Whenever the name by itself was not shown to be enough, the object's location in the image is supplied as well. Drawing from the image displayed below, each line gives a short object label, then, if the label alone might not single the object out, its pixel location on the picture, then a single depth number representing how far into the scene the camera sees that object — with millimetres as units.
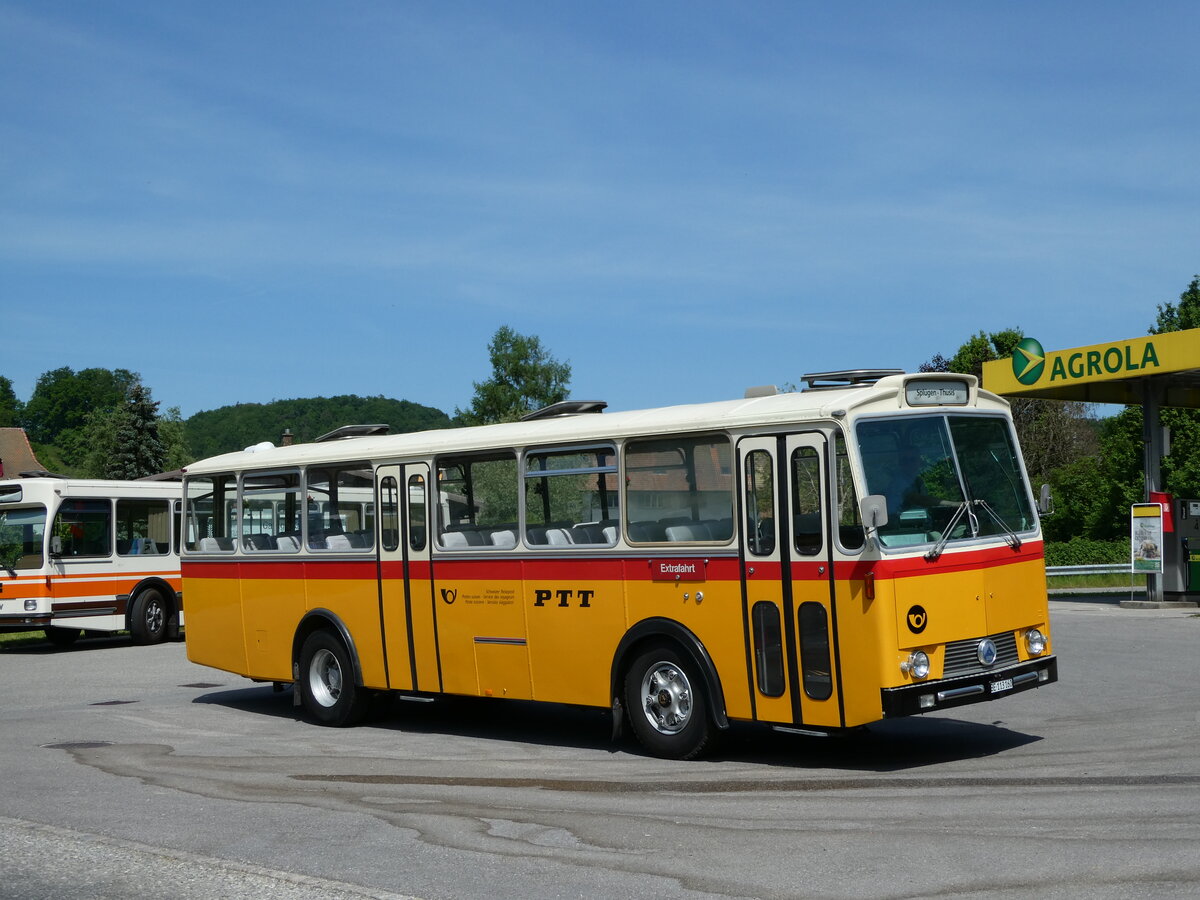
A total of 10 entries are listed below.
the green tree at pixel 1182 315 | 54219
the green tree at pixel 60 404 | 145000
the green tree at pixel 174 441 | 83350
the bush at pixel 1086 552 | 42462
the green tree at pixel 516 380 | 89688
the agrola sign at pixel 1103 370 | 24047
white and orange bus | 22906
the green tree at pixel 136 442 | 76500
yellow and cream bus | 9289
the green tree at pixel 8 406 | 138125
